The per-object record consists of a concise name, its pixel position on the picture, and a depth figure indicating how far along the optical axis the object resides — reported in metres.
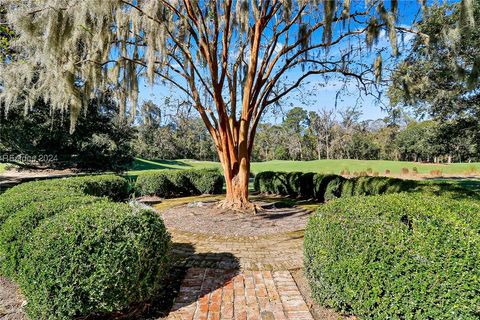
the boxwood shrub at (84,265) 2.06
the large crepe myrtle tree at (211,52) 4.55
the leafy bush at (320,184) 8.71
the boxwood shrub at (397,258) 1.69
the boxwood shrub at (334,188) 8.35
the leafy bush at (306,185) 9.55
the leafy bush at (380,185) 6.12
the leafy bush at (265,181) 11.15
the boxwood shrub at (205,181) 10.69
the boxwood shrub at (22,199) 3.01
